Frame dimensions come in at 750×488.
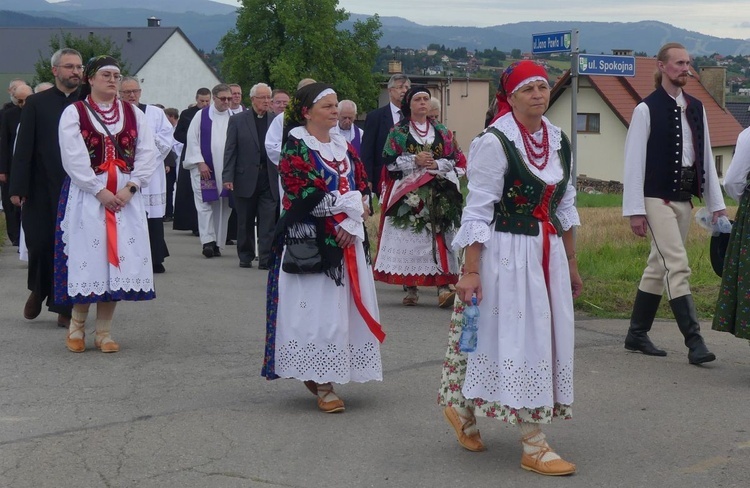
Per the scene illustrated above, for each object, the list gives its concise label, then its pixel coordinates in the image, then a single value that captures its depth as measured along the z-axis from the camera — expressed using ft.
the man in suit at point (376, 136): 39.19
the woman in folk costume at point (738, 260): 25.27
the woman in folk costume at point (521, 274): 18.28
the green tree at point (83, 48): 170.50
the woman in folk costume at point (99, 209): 27.68
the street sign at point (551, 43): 38.99
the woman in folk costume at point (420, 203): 35.81
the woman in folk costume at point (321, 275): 22.71
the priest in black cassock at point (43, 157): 30.58
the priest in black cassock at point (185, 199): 57.16
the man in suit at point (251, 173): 46.37
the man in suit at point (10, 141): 38.96
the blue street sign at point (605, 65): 39.06
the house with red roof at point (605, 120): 216.33
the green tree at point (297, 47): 283.38
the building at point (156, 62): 286.46
